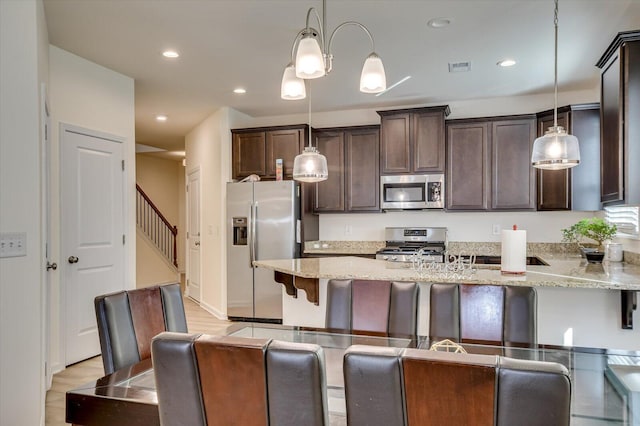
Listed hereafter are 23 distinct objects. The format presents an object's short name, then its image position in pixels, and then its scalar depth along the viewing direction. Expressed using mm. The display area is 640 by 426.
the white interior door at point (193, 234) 6715
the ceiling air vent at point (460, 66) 4000
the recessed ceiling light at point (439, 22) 3117
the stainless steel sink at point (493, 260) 4586
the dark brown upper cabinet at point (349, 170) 5320
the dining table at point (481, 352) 1169
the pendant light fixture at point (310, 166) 2771
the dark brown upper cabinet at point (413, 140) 4973
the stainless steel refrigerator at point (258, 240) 5086
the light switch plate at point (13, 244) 2201
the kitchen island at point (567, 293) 2391
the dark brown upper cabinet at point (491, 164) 4789
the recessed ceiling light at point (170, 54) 3670
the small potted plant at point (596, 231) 3510
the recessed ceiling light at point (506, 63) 3926
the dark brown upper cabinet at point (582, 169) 4410
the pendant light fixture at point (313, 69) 1837
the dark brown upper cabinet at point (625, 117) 2500
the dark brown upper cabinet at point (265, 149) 5398
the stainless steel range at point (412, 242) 5004
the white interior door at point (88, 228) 3680
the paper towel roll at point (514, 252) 2568
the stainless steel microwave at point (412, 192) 5008
